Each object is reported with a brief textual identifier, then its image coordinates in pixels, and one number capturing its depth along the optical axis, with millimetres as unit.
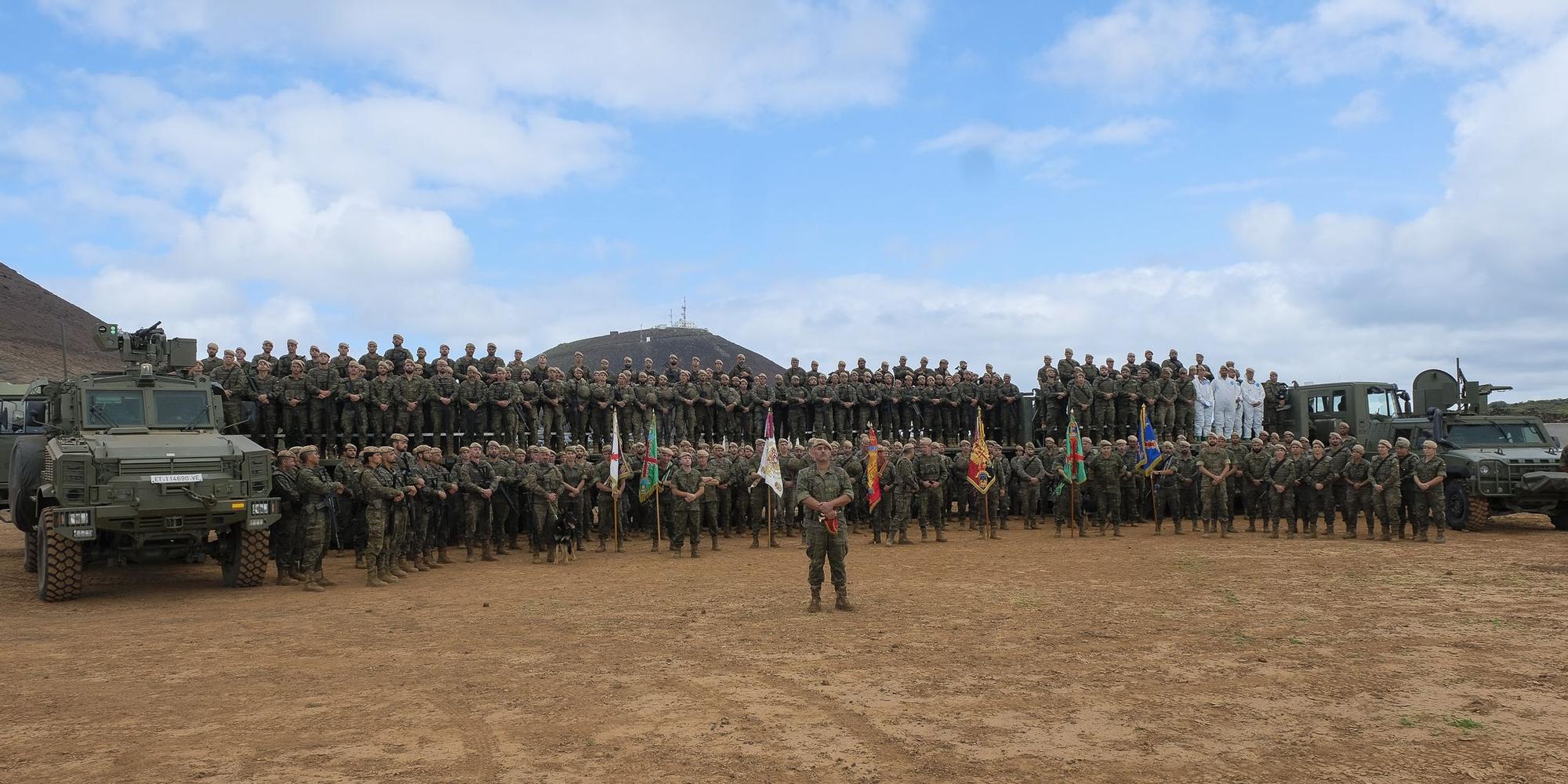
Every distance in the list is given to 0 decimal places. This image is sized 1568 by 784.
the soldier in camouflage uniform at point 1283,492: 18859
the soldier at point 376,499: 13461
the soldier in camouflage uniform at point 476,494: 16312
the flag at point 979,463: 19609
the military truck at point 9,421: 17000
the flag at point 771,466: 16328
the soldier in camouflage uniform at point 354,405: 17344
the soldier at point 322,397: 17192
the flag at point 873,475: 14914
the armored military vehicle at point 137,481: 11789
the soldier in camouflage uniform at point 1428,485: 17141
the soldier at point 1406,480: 17500
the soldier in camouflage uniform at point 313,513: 13312
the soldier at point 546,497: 16609
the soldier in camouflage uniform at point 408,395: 17812
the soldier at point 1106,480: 19578
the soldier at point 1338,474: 18453
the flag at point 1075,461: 19828
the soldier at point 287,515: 13500
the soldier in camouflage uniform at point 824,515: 10852
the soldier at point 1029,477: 21422
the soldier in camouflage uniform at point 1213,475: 19344
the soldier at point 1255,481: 19703
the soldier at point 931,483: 19203
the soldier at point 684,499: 16953
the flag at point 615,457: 17516
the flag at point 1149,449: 20375
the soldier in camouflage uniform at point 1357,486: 18156
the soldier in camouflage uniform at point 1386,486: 17453
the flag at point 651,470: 17969
